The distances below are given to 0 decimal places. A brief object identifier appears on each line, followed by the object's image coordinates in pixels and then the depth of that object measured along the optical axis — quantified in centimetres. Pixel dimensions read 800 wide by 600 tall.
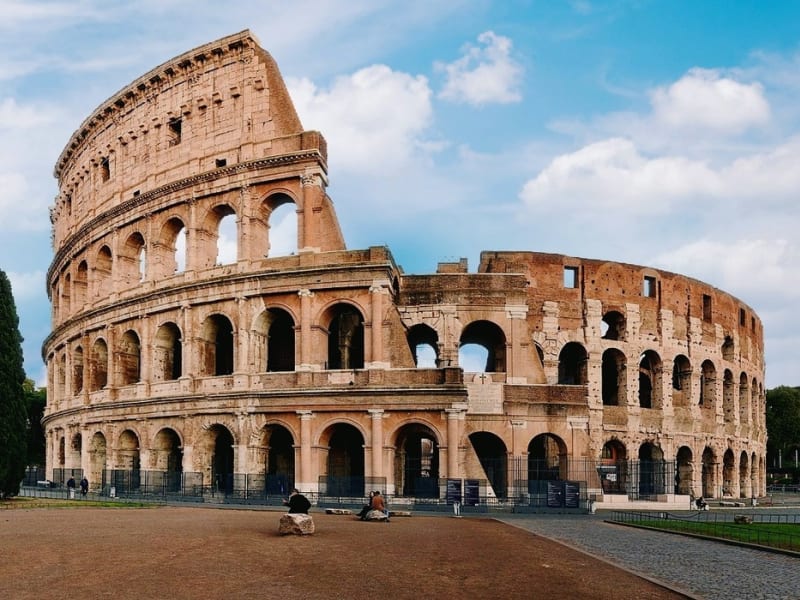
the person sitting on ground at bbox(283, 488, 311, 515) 1647
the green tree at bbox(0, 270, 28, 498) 2567
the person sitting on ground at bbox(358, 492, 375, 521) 2002
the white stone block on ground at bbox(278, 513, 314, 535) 1581
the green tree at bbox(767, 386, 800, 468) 6238
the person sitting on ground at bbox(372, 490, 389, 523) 1995
